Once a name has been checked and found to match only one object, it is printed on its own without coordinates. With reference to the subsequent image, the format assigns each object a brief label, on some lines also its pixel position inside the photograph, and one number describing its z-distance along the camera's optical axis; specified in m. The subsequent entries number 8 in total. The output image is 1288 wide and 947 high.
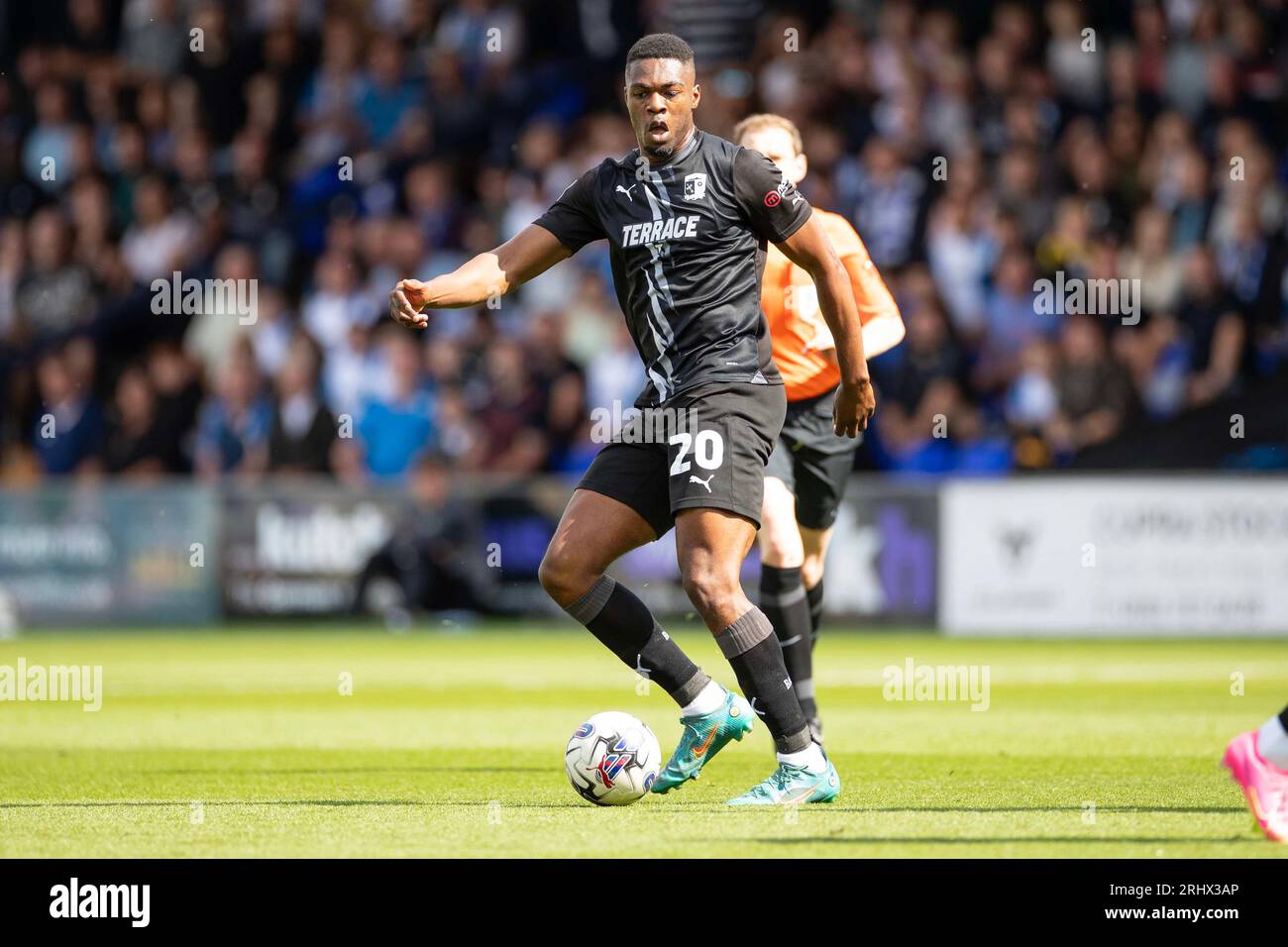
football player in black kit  6.98
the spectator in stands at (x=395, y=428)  18.94
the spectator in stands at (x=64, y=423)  19.84
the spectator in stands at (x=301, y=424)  18.88
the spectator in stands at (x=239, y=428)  19.23
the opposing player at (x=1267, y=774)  6.04
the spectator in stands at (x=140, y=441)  19.38
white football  7.22
